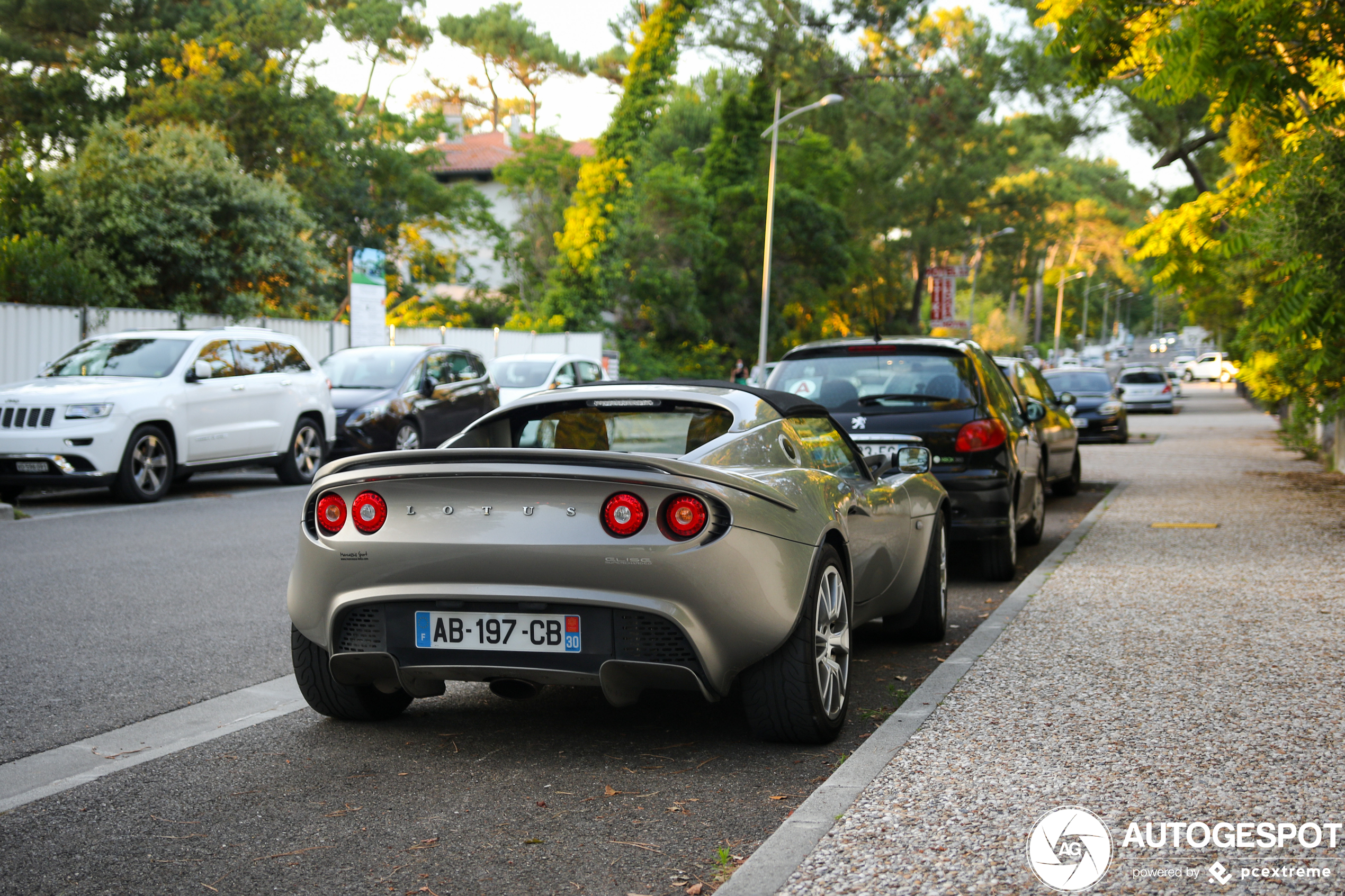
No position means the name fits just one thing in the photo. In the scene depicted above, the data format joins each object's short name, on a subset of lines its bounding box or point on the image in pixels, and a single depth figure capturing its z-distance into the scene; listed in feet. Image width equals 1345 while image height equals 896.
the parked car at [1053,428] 42.63
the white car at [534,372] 73.77
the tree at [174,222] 72.59
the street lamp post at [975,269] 183.06
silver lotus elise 13.82
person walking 125.39
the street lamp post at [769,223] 100.32
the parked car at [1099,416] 81.30
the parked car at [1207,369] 242.78
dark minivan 54.75
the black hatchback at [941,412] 27.58
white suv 41.11
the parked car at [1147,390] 126.21
